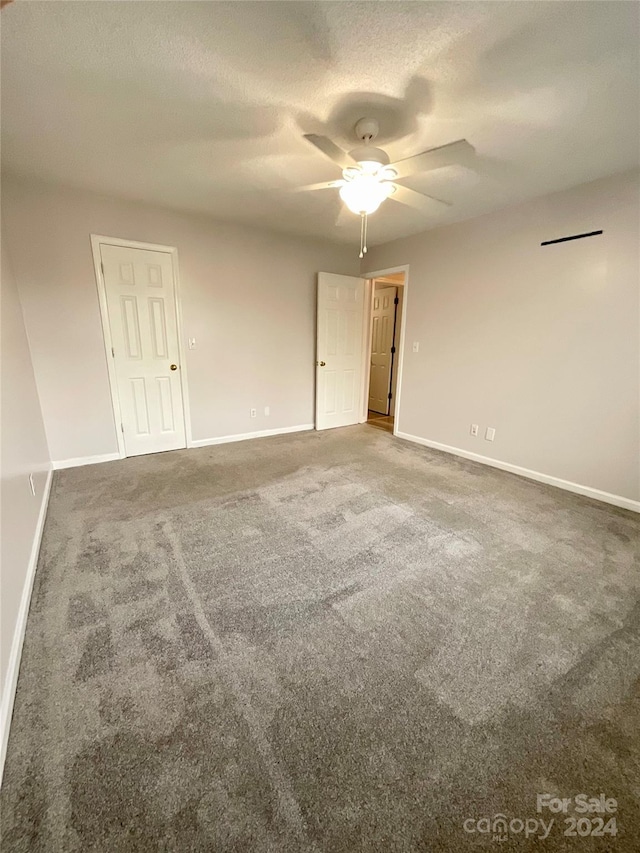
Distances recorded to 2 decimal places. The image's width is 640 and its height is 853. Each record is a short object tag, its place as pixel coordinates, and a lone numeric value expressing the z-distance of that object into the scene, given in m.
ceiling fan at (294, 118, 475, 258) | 1.70
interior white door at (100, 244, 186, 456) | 3.24
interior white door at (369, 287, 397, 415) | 5.59
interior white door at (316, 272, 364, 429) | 4.39
